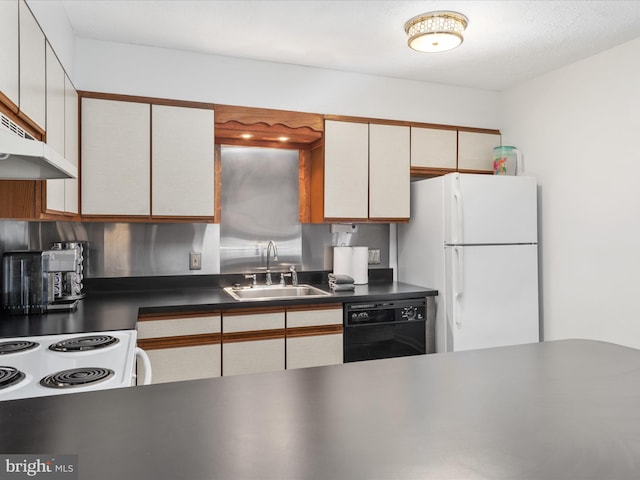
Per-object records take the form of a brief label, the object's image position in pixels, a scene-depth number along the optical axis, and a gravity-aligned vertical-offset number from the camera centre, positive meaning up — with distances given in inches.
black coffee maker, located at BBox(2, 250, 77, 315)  88.4 -5.4
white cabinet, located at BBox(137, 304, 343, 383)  100.1 -21.7
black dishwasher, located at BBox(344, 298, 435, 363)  115.1 -21.9
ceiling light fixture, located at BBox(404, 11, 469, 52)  95.4 +46.1
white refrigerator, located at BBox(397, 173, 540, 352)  119.4 -3.6
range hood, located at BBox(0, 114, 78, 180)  43.4 +10.1
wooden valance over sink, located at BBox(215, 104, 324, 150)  119.6 +32.3
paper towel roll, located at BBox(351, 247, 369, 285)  135.0 -5.5
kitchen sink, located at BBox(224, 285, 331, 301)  125.0 -12.5
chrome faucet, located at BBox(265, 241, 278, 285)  132.3 -2.2
